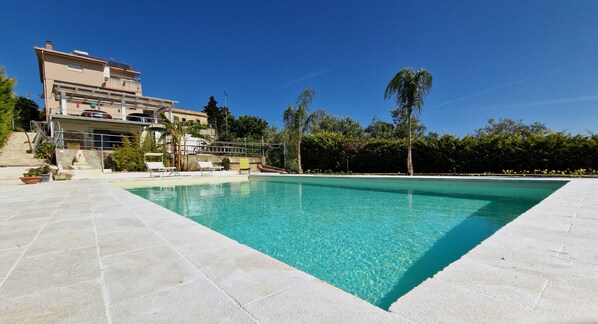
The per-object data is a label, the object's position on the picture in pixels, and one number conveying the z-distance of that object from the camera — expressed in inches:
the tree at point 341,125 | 1235.7
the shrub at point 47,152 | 585.3
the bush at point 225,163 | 736.3
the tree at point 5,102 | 364.3
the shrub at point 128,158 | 585.6
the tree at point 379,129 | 1266.0
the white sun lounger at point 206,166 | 596.9
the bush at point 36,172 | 393.0
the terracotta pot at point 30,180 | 381.8
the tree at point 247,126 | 1673.2
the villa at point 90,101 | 669.3
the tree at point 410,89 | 510.9
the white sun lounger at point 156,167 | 534.0
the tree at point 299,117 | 675.4
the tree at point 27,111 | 1103.0
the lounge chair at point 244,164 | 725.3
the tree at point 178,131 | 620.4
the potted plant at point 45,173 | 423.9
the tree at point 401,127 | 1162.6
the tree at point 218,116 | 1628.9
